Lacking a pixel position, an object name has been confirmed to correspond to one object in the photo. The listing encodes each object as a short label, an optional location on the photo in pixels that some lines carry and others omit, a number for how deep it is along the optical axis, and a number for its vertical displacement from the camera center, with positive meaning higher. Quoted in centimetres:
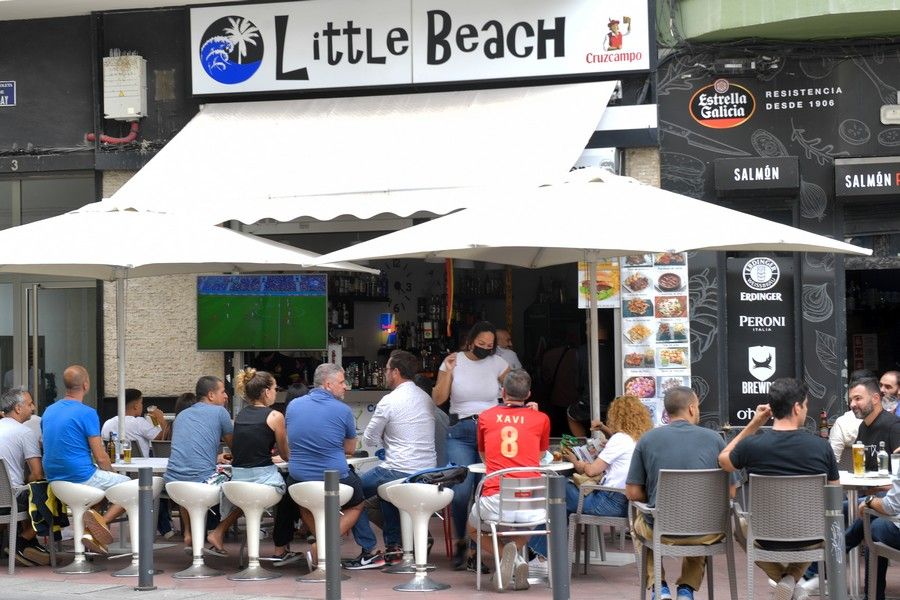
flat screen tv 1444 +15
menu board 1366 -9
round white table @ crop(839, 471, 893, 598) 866 -118
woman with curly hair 936 -91
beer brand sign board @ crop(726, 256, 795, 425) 1373 -9
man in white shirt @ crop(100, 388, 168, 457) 1222 -86
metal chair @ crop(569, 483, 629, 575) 930 -134
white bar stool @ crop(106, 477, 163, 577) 1009 -127
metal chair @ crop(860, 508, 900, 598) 799 -138
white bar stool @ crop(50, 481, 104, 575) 1015 -126
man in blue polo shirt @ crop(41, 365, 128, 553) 1018 -87
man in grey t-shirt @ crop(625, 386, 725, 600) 825 -81
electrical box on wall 1496 +267
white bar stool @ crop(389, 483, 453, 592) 941 -125
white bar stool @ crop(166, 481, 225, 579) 1002 -129
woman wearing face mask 1121 -50
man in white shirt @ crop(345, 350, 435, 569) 1016 -80
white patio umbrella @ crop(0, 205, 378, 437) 1017 +64
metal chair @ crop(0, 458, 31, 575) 1018 -129
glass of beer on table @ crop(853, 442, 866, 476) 886 -92
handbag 957 -105
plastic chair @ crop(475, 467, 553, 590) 911 -121
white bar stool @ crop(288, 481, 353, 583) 961 -123
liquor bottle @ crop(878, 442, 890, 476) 900 -95
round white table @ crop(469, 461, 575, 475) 962 -102
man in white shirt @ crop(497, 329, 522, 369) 1253 -24
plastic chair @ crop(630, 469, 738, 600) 804 -112
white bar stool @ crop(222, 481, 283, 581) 975 -126
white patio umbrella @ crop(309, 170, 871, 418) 917 +66
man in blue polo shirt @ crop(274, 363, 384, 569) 971 -77
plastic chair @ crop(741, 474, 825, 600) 779 -110
